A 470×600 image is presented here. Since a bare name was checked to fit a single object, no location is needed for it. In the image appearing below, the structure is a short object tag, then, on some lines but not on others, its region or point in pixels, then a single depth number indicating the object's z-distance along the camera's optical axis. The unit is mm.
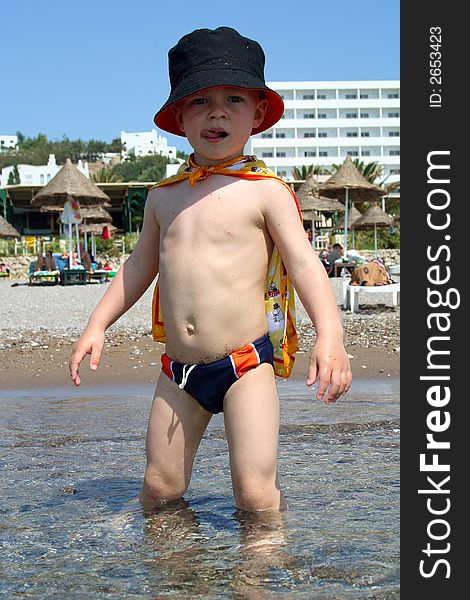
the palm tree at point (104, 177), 58447
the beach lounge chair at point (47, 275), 22562
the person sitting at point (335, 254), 22812
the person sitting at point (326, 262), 22250
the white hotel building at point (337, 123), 87375
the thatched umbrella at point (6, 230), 28172
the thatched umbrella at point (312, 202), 28547
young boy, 2959
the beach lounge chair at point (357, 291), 12250
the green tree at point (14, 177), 92050
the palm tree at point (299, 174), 59188
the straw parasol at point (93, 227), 30812
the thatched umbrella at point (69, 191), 22469
